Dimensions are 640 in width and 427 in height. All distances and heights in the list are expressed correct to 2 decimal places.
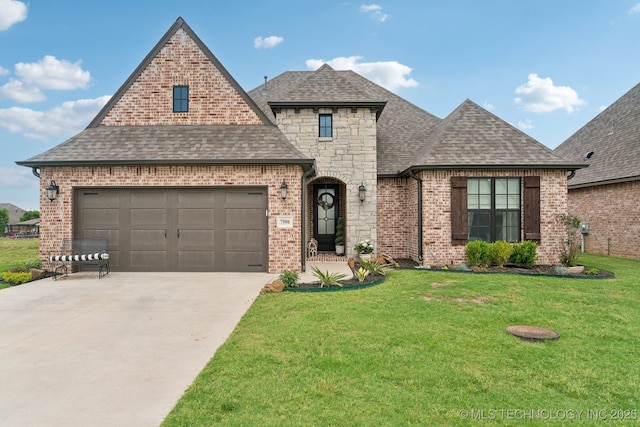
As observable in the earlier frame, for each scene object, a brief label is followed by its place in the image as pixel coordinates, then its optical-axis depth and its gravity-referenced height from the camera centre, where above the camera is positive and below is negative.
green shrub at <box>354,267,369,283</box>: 8.26 -1.50
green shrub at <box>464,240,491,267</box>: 10.14 -1.17
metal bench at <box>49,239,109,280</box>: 9.59 -1.04
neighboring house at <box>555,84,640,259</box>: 12.77 +1.30
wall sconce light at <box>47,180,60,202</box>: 9.62 +0.66
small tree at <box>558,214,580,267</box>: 9.93 -0.93
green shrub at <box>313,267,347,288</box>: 7.71 -1.56
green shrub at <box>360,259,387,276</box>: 9.05 -1.47
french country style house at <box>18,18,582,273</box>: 9.72 +1.18
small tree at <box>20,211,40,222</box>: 57.52 -0.20
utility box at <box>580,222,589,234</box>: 14.94 -0.58
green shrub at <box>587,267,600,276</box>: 9.05 -1.56
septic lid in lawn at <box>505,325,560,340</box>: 4.58 -1.67
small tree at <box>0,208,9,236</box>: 47.12 -0.73
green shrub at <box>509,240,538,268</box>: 10.15 -1.20
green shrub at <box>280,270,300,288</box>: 7.68 -1.50
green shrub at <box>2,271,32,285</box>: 8.60 -1.64
